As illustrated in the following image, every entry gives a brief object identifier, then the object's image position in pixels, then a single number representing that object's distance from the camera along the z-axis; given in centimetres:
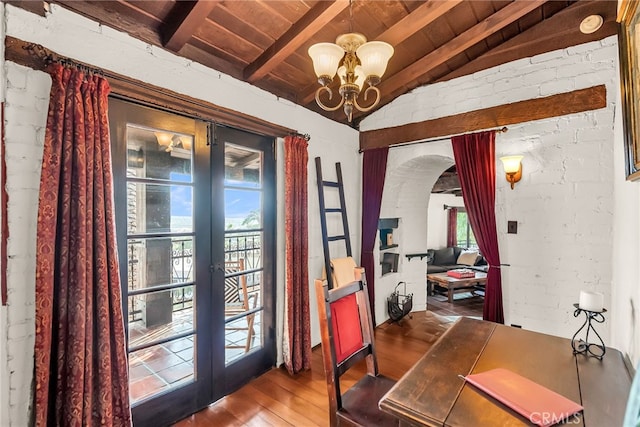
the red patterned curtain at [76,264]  135
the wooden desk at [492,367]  98
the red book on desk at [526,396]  96
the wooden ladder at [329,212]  294
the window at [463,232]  796
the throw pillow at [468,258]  638
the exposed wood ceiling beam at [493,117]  233
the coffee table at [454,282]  484
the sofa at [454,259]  637
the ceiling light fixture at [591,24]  223
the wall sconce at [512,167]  256
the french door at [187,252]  182
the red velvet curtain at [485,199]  271
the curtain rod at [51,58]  137
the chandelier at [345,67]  147
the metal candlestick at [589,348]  137
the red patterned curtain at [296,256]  262
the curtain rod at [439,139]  268
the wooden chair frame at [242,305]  238
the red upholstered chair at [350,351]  144
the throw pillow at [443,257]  666
